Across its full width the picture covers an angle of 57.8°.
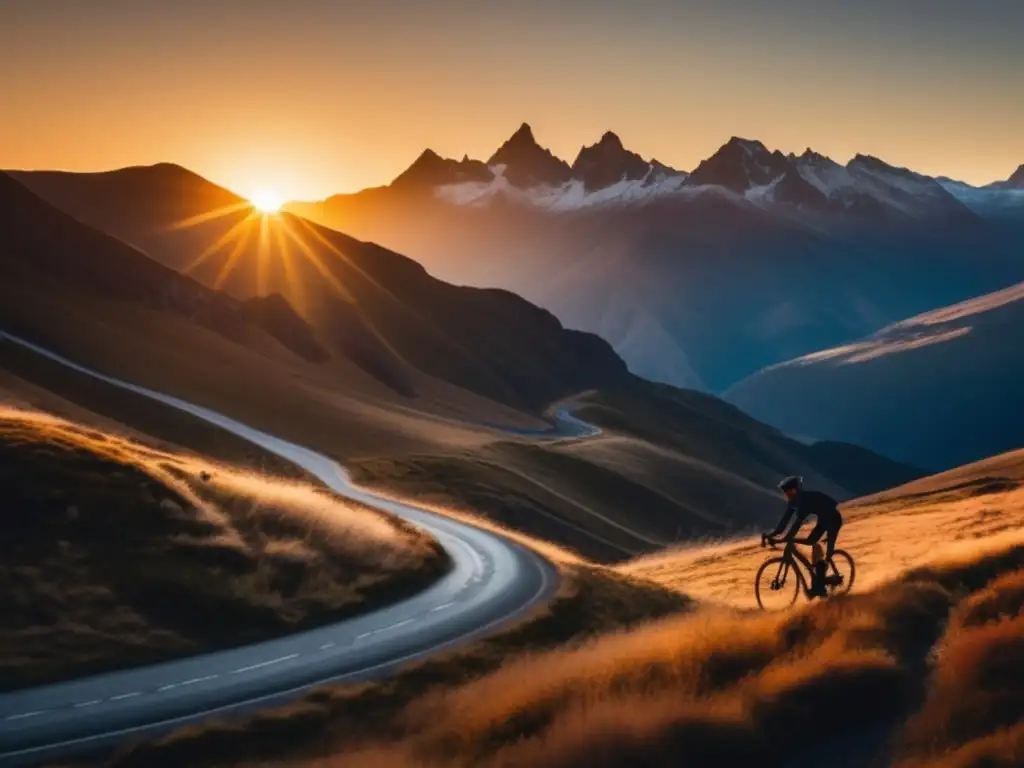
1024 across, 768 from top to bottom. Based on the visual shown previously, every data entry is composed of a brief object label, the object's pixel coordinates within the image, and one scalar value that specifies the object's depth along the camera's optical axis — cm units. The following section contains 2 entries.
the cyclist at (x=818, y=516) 1720
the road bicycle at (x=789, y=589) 1798
